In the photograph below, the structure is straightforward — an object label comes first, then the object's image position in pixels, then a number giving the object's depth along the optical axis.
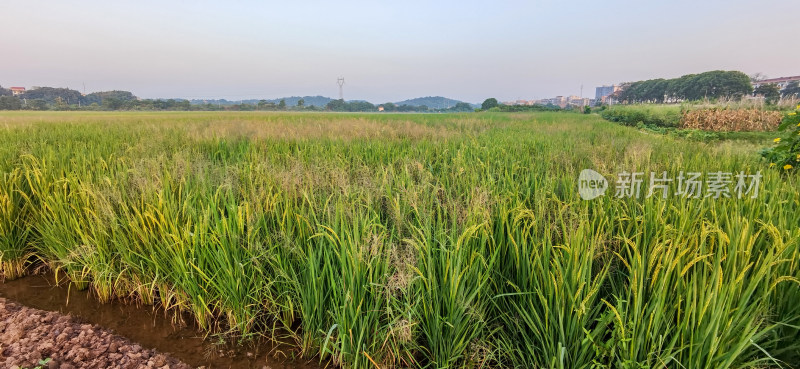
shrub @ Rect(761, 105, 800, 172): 3.54
